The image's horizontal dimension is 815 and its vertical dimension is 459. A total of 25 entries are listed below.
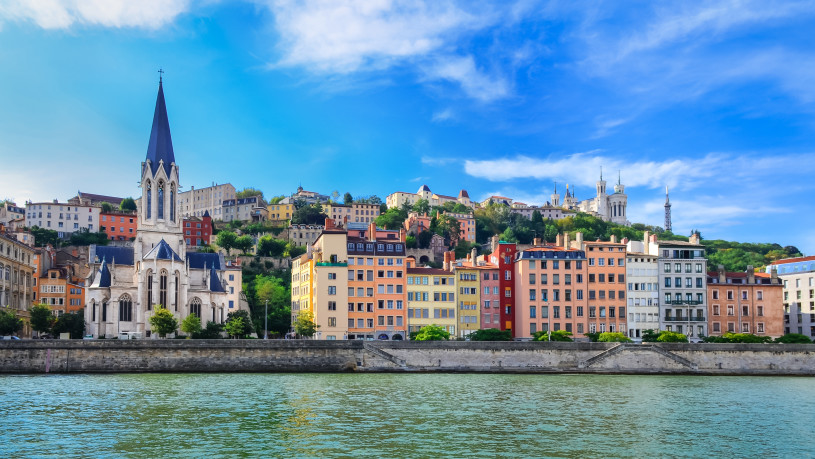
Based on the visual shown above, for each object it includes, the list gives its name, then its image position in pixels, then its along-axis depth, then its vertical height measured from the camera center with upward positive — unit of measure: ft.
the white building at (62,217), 526.98 +49.26
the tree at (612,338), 261.89 -17.54
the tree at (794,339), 264.52 -18.53
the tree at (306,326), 277.23 -13.44
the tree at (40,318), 281.74 -9.97
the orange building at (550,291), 300.81 -2.03
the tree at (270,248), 520.01 +26.64
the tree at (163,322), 275.80 -11.72
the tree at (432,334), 263.90 -15.84
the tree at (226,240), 504.43 +31.21
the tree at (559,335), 261.01 -16.46
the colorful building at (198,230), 553.64 +41.52
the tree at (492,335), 264.93 -16.37
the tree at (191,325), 280.31 -12.90
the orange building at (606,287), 304.91 -0.57
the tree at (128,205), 618.68 +66.87
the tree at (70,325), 291.99 -13.15
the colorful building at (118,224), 542.16 +45.36
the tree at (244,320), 287.67 -12.20
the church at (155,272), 299.17 +6.98
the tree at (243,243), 520.01 +30.00
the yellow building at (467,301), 307.37 -5.68
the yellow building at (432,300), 305.12 -5.08
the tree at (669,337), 259.39 -17.26
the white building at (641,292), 307.17 -2.75
